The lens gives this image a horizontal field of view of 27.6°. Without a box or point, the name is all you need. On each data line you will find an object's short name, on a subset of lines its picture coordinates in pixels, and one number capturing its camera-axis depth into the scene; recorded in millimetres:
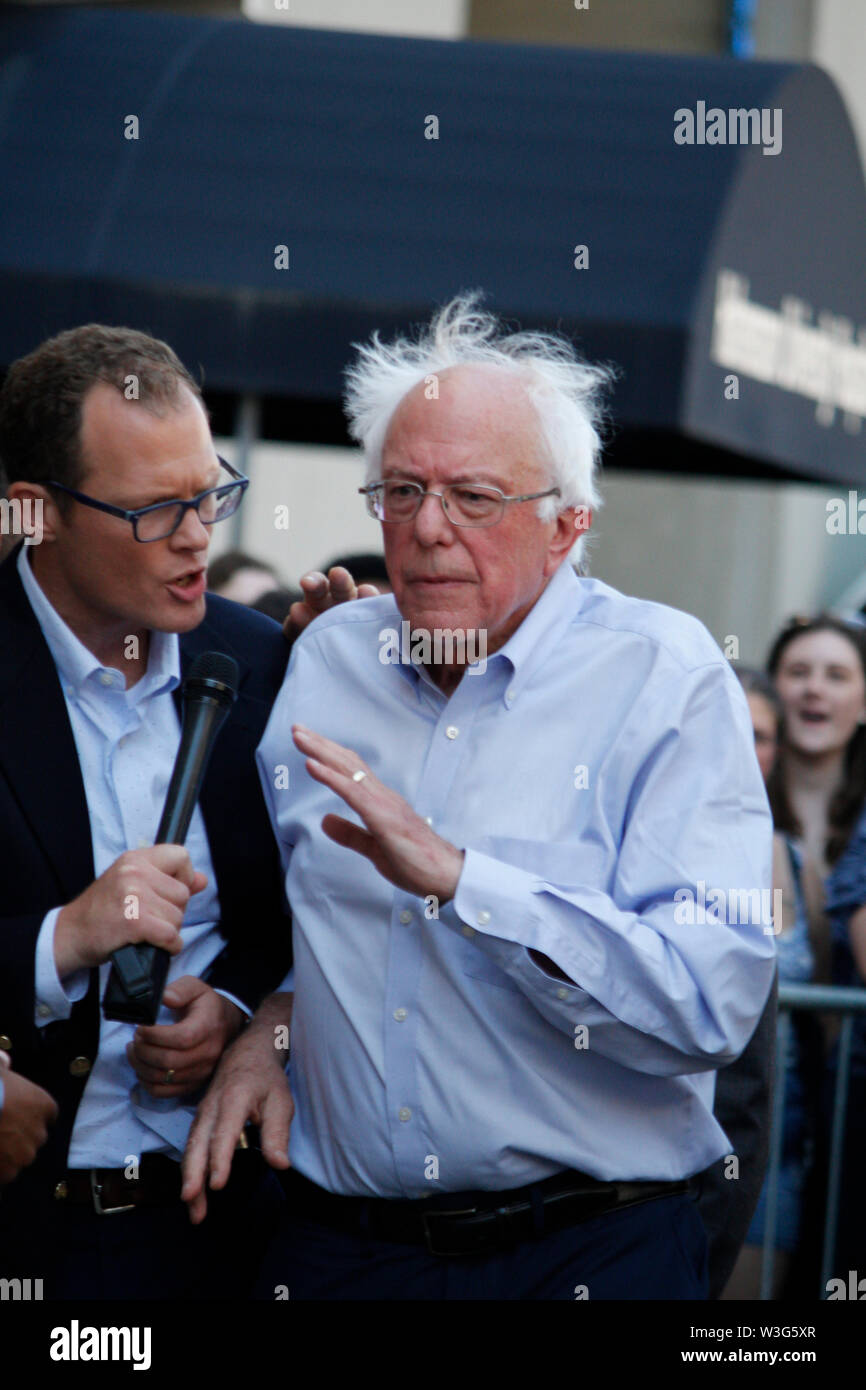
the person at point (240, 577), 6254
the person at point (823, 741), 5754
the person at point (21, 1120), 2764
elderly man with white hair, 2648
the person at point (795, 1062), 4922
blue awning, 8508
